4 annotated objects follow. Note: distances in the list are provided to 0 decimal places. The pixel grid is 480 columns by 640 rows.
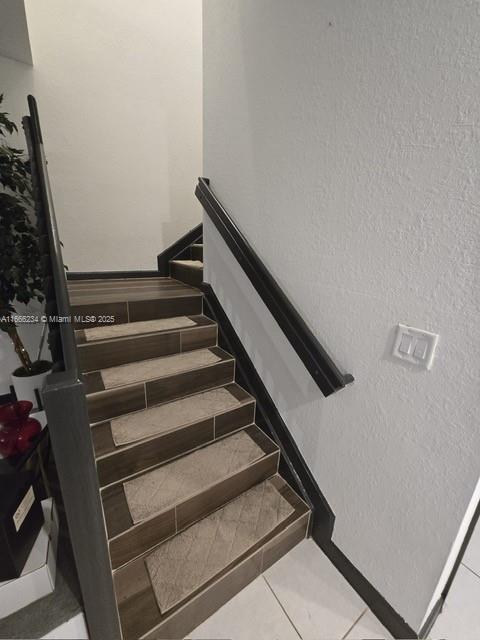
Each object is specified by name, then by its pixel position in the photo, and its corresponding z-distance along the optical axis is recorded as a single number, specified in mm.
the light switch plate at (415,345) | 796
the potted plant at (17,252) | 1684
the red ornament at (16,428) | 1100
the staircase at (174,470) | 995
